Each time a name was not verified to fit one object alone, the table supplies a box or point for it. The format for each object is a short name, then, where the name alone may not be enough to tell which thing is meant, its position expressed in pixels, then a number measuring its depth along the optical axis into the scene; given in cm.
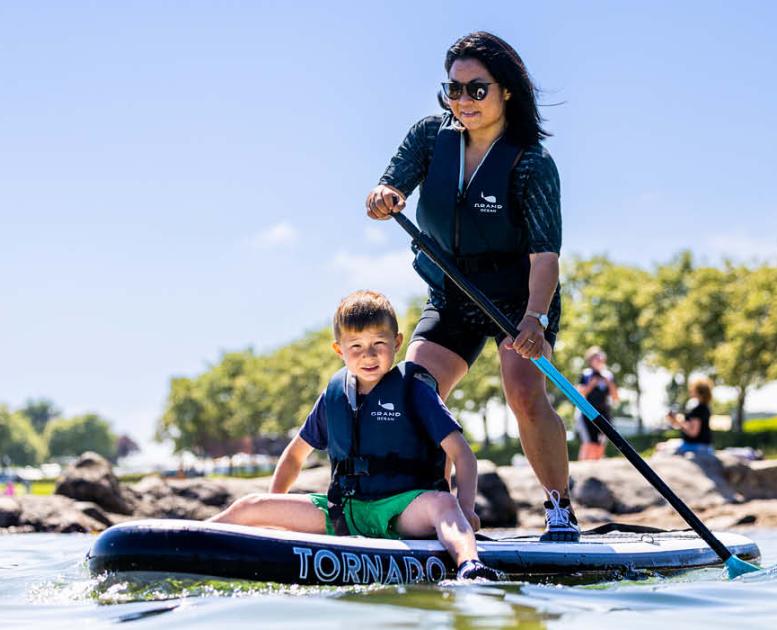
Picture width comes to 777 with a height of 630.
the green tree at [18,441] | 9400
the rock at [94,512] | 1166
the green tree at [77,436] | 12188
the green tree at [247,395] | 5816
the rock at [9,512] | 1105
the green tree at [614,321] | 4141
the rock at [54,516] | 1105
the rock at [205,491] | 1353
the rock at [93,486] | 1266
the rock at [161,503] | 1315
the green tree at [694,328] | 3891
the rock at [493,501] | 1237
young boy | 445
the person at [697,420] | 1332
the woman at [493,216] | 509
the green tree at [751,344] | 3600
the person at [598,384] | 1345
